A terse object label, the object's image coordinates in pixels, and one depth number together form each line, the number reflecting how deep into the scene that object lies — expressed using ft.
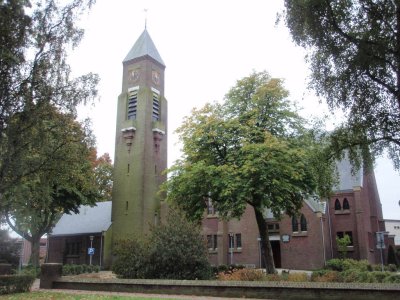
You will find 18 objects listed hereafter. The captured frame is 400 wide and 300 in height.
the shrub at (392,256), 131.52
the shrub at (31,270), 101.19
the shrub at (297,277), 58.00
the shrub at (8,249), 130.93
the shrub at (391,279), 67.47
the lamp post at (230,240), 132.73
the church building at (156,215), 124.88
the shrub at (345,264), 100.73
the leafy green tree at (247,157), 75.00
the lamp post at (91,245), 135.95
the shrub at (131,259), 68.33
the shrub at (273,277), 58.51
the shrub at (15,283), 63.27
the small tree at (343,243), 122.42
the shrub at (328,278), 56.85
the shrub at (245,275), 60.35
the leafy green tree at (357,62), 41.47
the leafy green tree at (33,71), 53.31
